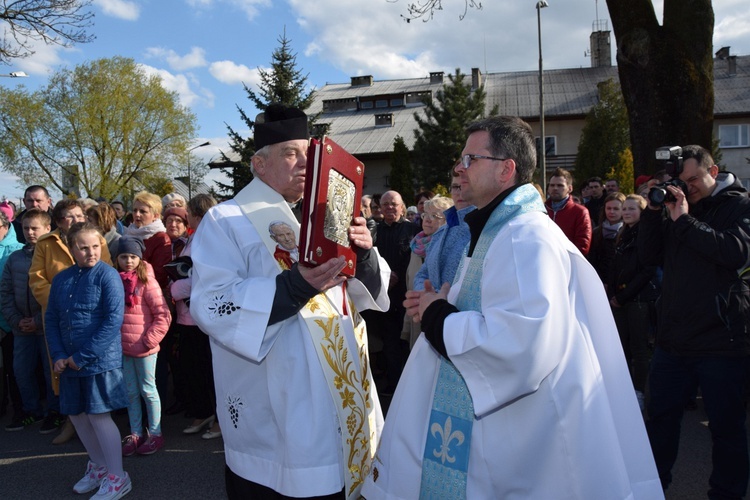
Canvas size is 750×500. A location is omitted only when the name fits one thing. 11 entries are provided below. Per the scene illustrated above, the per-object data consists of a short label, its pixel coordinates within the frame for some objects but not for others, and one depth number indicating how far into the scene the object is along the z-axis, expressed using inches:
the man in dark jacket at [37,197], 270.7
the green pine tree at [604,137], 1045.8
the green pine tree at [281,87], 863.1
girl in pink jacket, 197.0
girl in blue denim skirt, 161.9
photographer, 132.3
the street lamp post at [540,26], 846.2
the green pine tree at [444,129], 1269.7
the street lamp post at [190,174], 1366.9
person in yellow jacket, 213.0
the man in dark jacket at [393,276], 255.9
